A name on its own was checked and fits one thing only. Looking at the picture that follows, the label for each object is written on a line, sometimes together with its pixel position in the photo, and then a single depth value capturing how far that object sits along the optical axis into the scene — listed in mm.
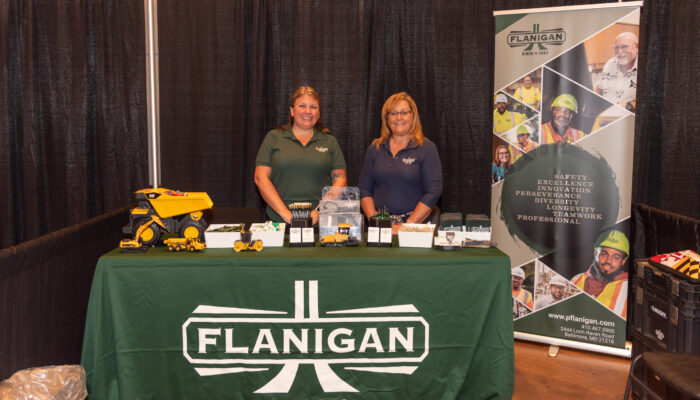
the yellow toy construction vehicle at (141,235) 2227
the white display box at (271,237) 2320
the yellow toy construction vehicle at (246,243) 2250
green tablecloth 2158
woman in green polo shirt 2982
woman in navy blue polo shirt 3008
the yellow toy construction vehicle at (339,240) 2344
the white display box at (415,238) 2322
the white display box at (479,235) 2367
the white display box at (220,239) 2293
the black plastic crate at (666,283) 2262
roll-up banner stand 3016
